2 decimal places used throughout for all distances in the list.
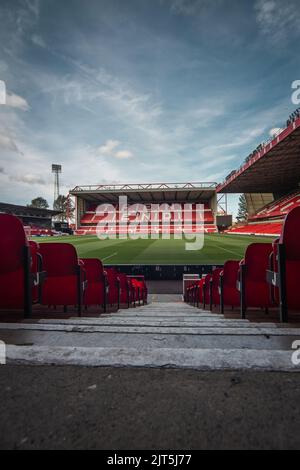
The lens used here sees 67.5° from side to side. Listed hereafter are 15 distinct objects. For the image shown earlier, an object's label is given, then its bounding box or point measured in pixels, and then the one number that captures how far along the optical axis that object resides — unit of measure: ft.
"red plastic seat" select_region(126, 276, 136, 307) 23.06
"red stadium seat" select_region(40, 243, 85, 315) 9.40
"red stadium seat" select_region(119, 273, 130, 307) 20.41
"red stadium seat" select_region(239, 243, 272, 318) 8.40
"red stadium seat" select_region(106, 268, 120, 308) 16.38
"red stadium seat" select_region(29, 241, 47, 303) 7.55
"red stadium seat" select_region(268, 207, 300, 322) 6.50
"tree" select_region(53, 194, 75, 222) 280.51
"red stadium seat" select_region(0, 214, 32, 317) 6.73
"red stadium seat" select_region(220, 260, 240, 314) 11.39
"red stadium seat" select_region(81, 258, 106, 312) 12.42
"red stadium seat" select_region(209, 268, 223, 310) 15.01
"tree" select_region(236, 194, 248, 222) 279.69
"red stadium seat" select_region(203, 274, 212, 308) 16.66
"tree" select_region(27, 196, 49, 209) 323.57
